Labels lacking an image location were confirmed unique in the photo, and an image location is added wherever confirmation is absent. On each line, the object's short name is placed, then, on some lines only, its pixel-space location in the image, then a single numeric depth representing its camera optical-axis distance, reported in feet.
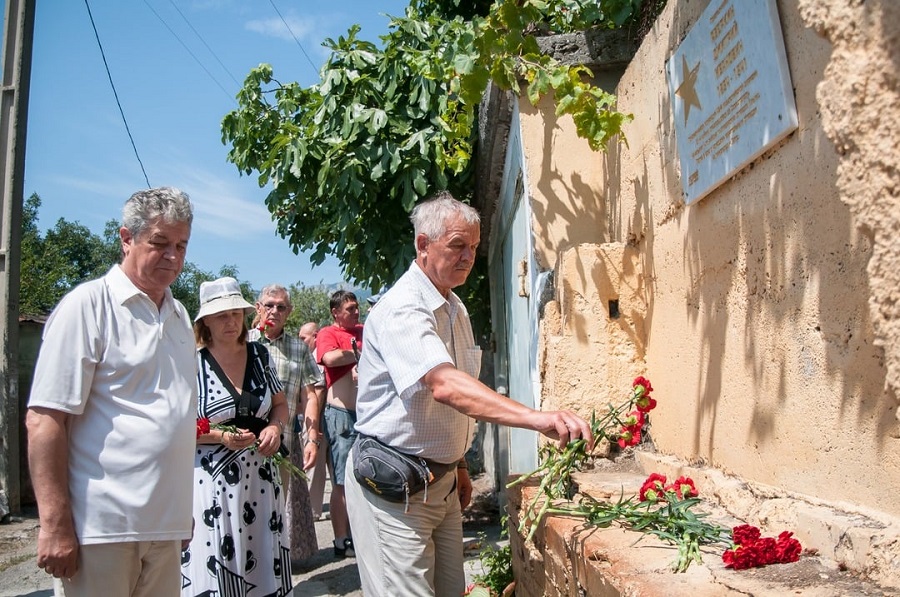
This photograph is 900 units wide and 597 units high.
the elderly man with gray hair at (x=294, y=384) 17.39
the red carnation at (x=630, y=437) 9.98
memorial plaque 7.31
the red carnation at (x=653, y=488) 8.59
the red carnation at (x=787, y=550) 6.41
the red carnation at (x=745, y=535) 6.51
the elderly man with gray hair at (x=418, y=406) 8.58
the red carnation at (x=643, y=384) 9.79
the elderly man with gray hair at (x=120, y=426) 7.50
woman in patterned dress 11.23
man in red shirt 19.04
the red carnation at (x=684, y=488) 8.87
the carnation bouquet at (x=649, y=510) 6.47
